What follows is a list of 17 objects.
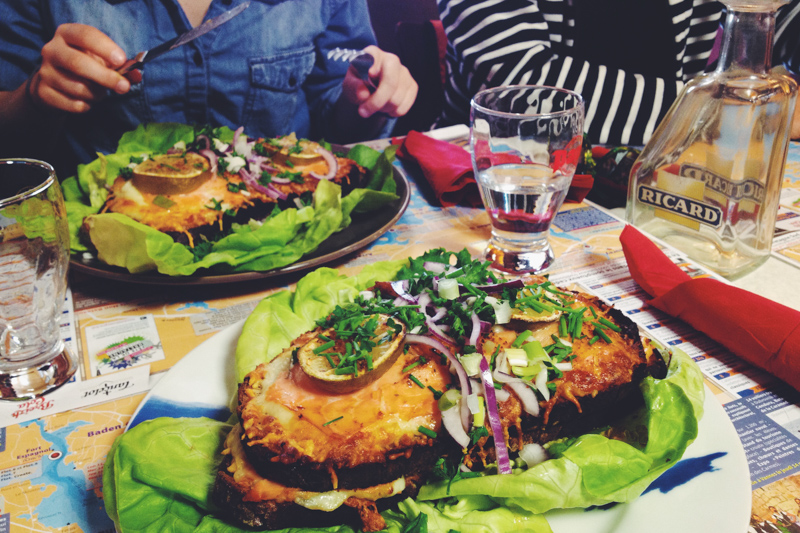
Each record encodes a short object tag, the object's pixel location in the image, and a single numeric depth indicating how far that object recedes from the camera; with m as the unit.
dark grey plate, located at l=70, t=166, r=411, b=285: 0.45
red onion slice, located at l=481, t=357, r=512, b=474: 0.32
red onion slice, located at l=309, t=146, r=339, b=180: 0.58
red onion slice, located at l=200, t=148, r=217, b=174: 0.56
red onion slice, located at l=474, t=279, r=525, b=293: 0.37
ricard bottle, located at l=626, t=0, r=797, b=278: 0.44
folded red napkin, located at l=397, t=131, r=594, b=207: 0.56
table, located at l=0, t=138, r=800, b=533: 0.33
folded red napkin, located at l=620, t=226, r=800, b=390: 0.37
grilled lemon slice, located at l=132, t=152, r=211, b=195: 0.52
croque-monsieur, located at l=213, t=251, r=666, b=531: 0.31
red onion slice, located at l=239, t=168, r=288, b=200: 0.56
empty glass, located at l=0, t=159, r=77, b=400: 0.36
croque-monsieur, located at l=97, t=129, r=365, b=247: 0.51
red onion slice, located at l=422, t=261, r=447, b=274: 0.41
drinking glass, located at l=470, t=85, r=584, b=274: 0.45
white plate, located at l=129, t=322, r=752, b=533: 0.29
